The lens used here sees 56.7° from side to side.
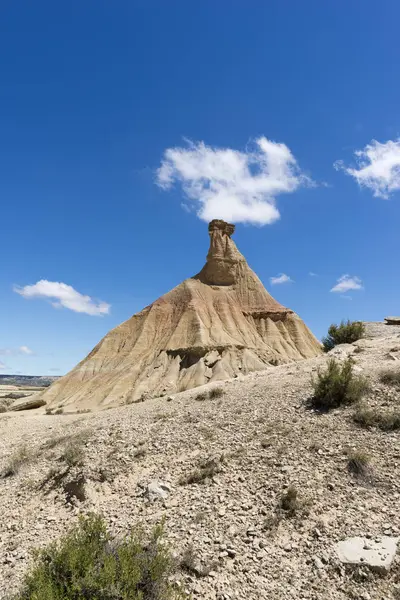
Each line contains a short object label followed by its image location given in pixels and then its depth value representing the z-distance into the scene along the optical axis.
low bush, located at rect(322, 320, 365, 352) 27.36
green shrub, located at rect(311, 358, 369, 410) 11.59
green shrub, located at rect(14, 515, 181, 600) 5.35
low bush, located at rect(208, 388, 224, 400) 15.34
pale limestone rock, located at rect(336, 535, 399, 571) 5.98
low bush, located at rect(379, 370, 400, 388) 12.06
